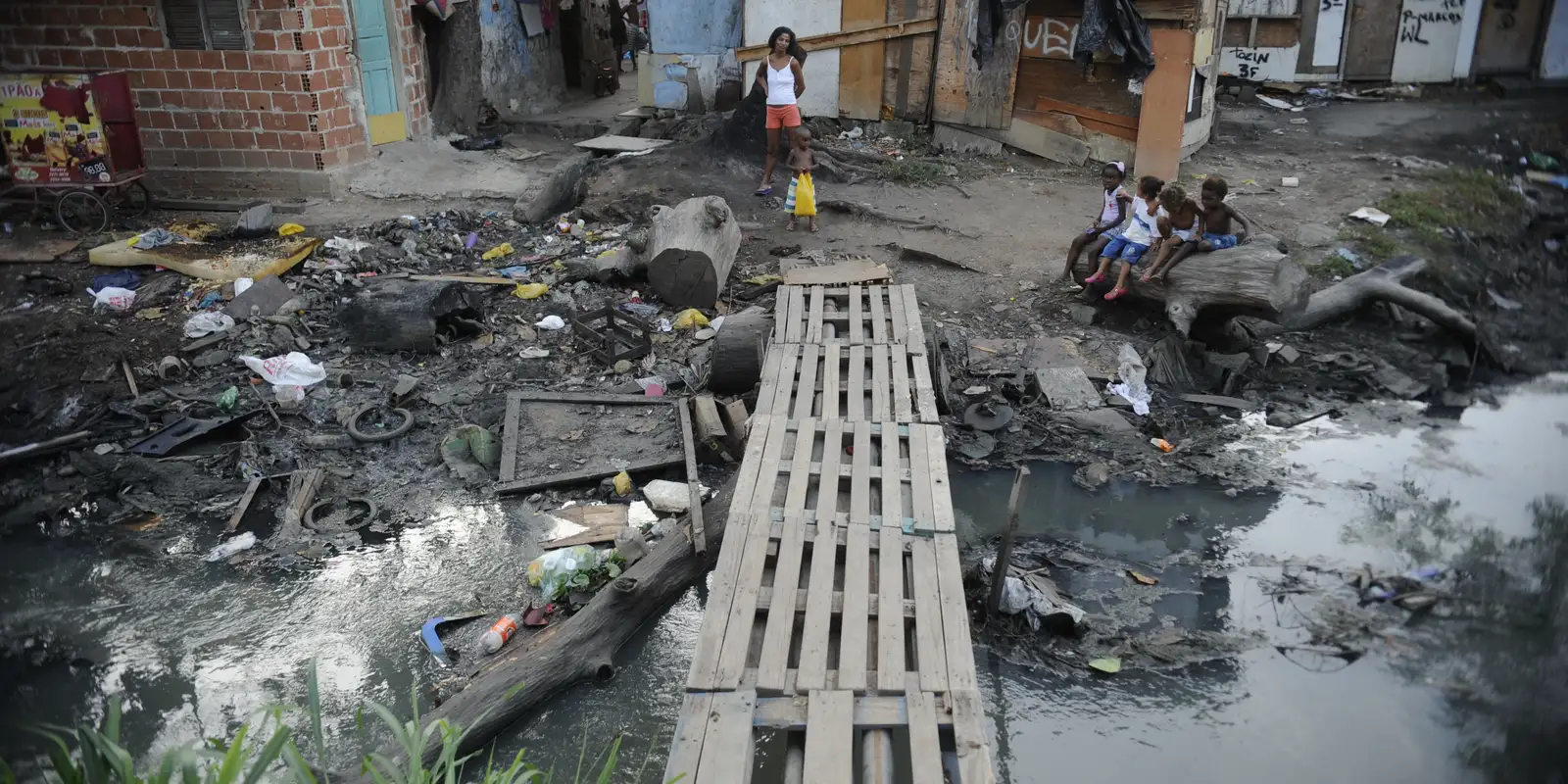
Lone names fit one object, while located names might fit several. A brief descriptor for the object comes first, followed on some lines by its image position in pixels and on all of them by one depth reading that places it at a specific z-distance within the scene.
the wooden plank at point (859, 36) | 11.32
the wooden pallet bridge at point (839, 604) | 2.83
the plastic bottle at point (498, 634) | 4.11
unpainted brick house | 9.13
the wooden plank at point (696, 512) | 4.37
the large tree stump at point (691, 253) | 6.97
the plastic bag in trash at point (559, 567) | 4.35
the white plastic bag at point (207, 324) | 6.71
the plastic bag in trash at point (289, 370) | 6.12
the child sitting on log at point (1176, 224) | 6.24
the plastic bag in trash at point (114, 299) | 7.18
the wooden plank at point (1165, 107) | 9.46
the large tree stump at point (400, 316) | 6.50
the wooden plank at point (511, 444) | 5.28
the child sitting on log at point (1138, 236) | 6.54
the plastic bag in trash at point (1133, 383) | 5.97
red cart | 8.18
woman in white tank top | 8.95
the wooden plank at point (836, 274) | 6.68
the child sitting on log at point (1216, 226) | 6.21
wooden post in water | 4.00
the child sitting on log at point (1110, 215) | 6.89
